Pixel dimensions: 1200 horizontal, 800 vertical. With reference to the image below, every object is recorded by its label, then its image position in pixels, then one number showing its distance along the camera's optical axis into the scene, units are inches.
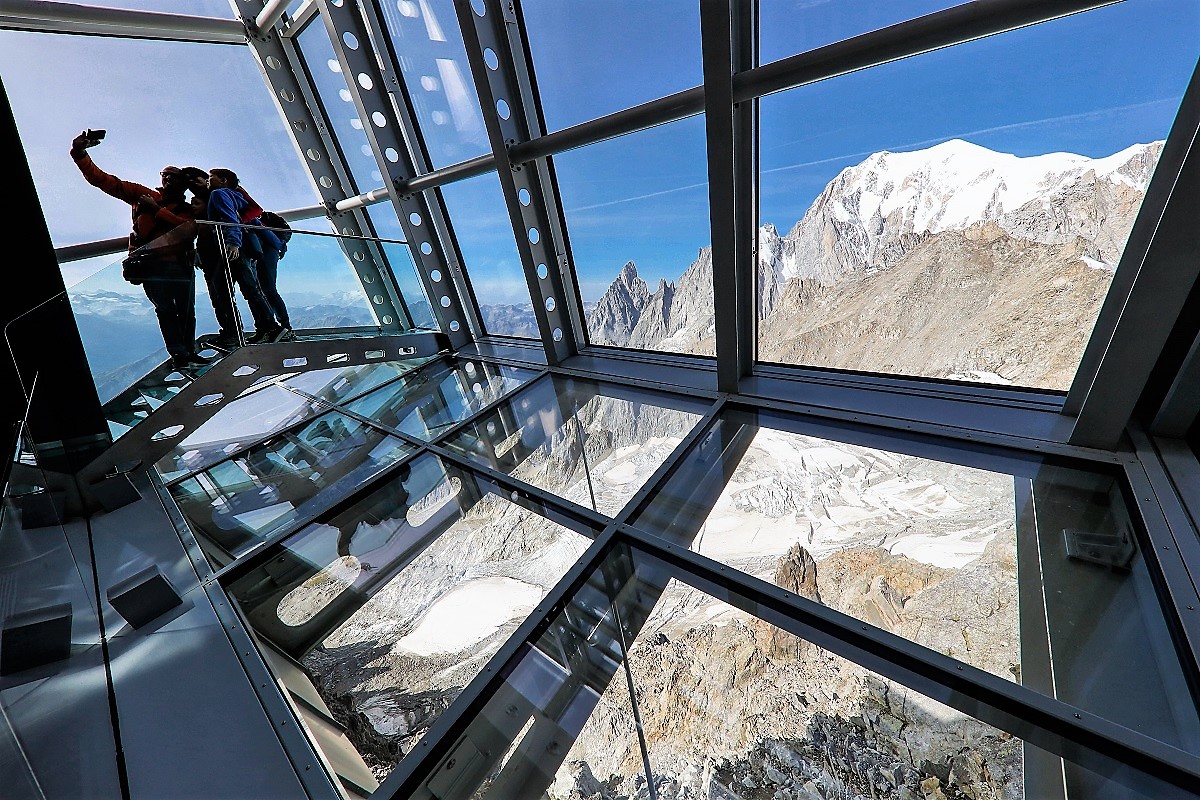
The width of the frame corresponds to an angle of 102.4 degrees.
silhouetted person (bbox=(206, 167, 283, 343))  168.1
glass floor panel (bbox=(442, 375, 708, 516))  127.0
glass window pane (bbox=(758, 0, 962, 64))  107.0
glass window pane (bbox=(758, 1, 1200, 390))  94.8
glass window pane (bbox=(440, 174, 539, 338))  217.0
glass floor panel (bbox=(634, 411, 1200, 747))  66.9
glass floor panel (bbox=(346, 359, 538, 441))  184.6
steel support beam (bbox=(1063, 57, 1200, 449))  80.3
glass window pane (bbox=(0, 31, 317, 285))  188.2
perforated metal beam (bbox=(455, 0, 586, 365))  157.8
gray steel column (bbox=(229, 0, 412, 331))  221.9
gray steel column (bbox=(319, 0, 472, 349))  193.3
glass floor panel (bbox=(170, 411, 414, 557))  131.4
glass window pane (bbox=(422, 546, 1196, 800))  58.2
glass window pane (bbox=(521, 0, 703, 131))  137.9
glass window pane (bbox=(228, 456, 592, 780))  81.2
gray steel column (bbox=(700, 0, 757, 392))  110.1
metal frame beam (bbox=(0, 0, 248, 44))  173.9
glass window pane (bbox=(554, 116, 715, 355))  157.5
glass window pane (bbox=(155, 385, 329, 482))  173.0
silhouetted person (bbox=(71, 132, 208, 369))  154.5
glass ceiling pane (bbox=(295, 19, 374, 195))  221.8
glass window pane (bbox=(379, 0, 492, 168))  186.5
